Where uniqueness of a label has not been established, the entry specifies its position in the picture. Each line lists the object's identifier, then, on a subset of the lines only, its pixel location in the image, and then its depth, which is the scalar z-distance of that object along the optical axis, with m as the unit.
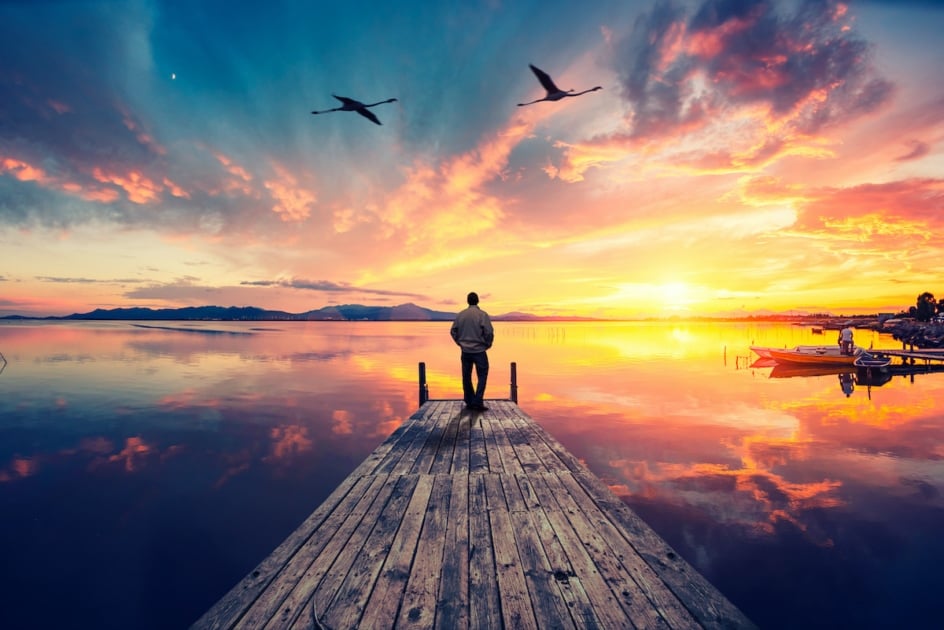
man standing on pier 9.98
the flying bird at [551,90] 9.34
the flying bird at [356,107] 9.90
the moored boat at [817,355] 32.50
